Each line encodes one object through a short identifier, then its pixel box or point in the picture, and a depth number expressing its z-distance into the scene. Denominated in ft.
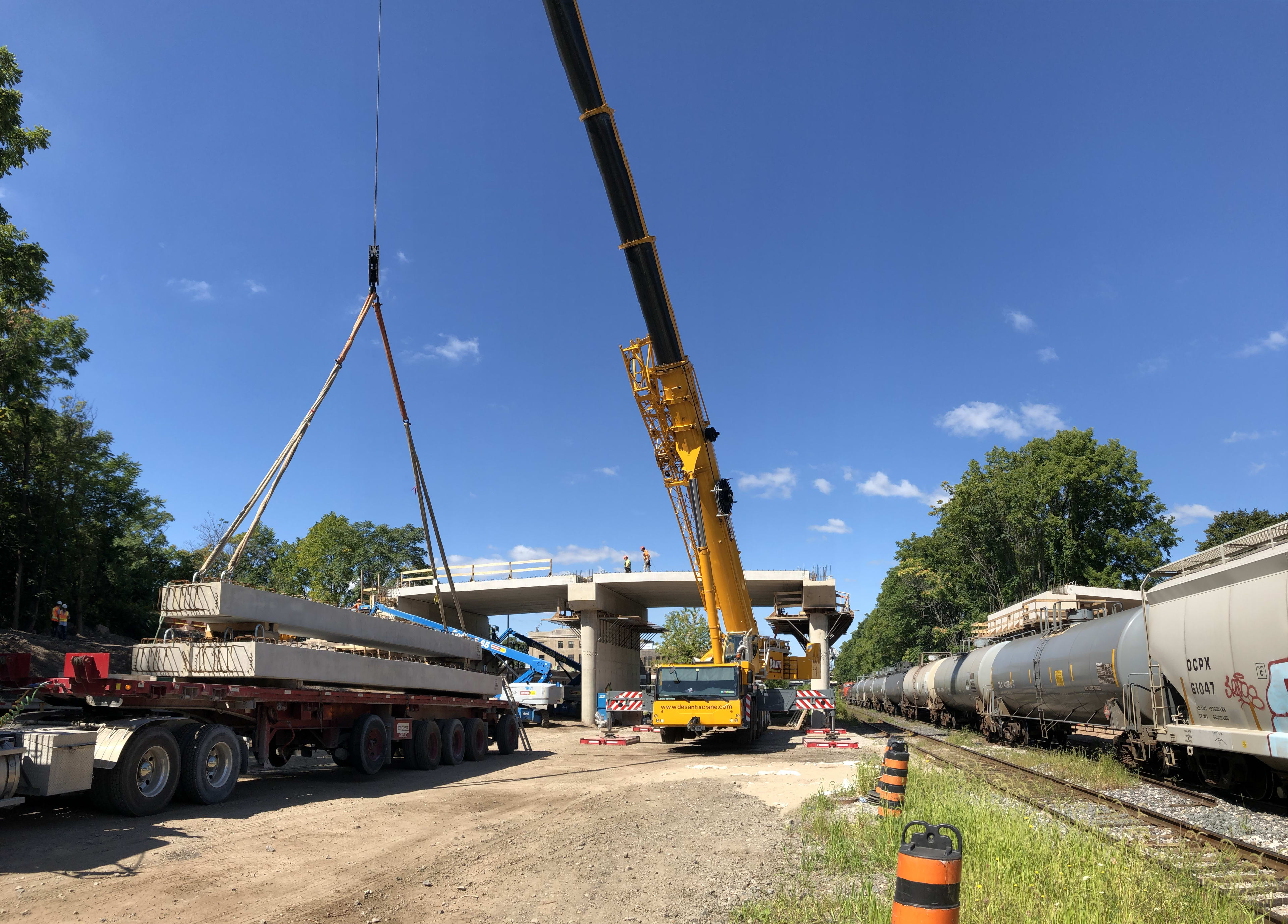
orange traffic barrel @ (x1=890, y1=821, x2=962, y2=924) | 11.54
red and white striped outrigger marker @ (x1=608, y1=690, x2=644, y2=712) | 75.97
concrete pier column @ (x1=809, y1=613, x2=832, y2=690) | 106.22
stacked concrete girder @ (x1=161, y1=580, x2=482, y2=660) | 34.14
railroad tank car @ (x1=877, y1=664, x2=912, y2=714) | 118.11
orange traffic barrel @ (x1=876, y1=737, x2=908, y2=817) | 29.35
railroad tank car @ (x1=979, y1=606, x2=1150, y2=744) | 43.42
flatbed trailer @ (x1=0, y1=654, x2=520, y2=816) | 26.40
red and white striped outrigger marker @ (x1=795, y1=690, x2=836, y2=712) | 76.13
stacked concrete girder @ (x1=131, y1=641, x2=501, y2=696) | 34.22
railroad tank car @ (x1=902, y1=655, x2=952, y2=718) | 94.84
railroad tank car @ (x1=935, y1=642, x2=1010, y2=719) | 73.97
